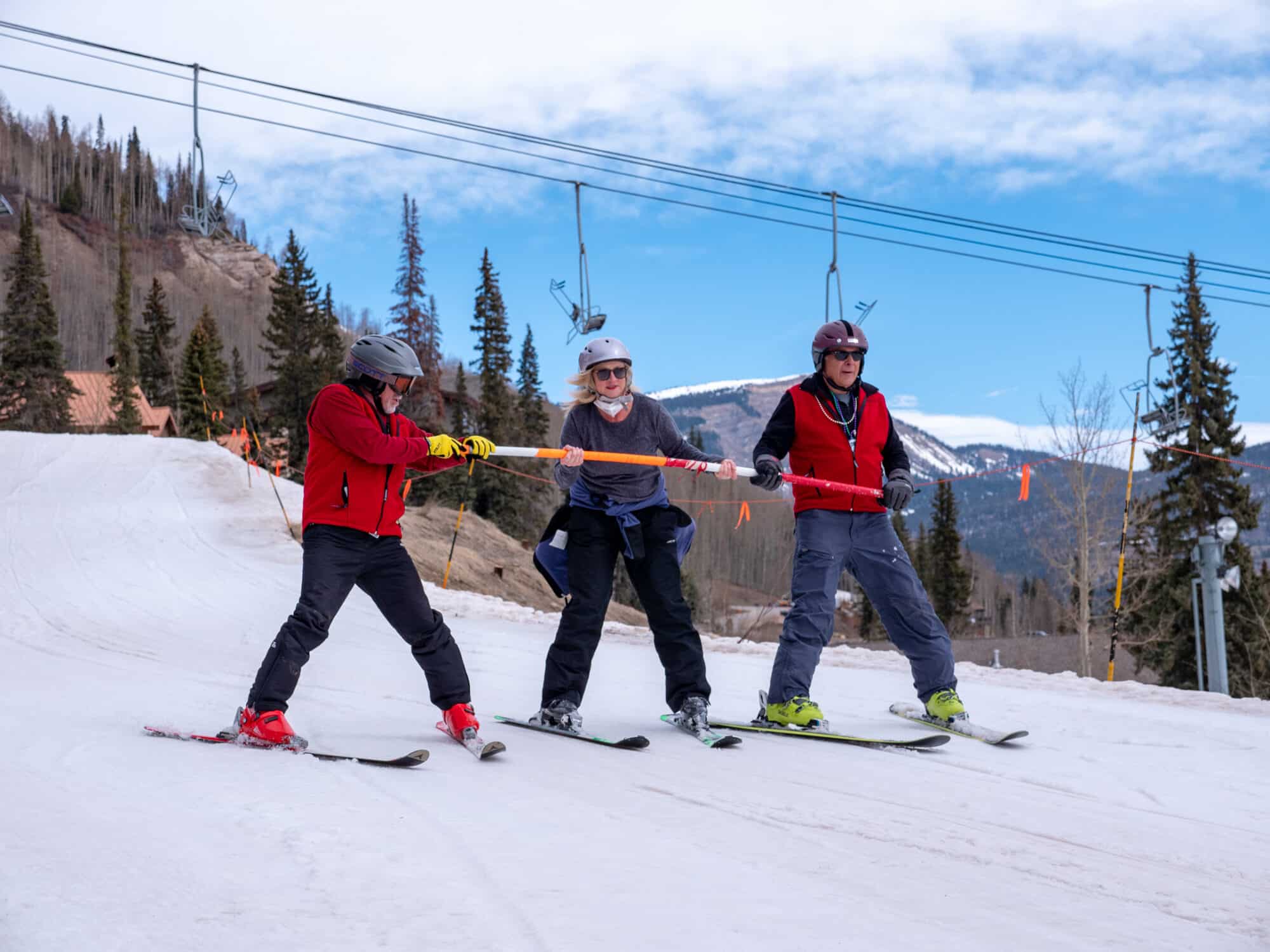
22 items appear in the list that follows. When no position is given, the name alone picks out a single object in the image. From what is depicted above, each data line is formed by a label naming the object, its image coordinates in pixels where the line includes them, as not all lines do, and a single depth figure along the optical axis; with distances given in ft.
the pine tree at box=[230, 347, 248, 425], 228.22
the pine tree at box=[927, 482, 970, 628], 228.84
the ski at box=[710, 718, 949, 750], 16.88
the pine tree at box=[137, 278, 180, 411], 269.85
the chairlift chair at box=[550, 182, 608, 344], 48.19
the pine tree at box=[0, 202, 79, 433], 204.44
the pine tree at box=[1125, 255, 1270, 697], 110.01
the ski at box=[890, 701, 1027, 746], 17.78
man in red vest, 17.80
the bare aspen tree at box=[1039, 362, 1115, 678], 97.30
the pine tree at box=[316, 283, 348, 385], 182.91
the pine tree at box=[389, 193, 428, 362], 196.24
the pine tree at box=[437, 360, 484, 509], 143.84
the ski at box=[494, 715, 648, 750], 15.76
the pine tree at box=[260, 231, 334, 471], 175.52
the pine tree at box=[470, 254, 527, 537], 151.64
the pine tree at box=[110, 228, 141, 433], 207.92
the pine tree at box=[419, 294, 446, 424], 168.86
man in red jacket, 14.96
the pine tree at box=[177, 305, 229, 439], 185.47
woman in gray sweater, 17.22
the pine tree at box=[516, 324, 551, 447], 195.00
